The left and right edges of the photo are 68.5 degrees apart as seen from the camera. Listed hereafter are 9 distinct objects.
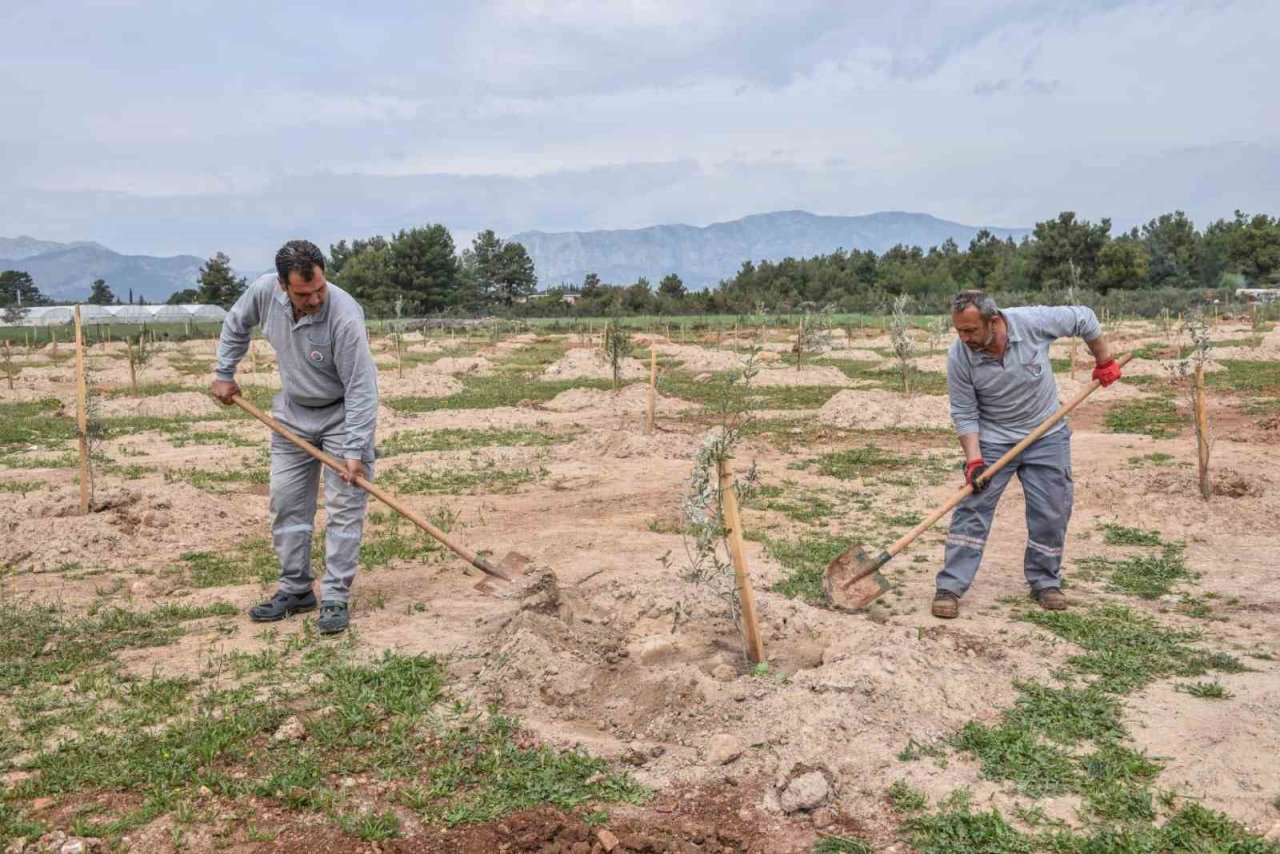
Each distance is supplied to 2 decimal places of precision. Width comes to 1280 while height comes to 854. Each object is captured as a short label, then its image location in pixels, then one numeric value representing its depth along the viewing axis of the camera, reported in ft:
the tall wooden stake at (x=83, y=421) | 23.09
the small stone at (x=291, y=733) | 11.94
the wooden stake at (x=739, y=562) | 13.07
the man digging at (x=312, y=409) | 15.96
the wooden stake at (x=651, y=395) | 38.37
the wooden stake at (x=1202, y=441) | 24.08
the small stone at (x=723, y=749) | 11.36
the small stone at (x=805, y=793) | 10.34
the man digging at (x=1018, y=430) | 16.84
